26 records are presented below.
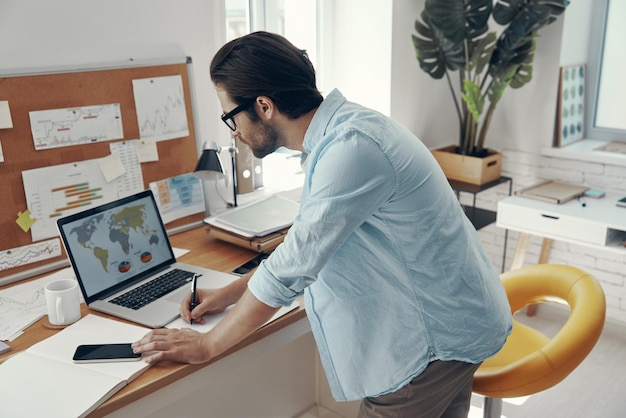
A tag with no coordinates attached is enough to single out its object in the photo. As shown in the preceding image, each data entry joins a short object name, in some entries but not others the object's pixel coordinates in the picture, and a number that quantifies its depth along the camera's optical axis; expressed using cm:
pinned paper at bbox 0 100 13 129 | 174
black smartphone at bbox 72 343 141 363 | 139
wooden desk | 133
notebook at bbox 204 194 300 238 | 206
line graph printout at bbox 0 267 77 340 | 155
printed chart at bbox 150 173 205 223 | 217
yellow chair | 152
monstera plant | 282
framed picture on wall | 320
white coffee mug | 155
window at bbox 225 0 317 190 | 263
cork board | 178
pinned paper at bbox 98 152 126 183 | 199
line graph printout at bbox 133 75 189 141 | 207
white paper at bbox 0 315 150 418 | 124
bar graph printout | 184
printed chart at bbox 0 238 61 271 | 180
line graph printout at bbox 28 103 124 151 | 183
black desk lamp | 202
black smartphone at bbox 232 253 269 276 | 190
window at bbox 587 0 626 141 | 321
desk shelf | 305
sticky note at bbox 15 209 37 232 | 181
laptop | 164
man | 120
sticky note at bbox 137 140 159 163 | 208
